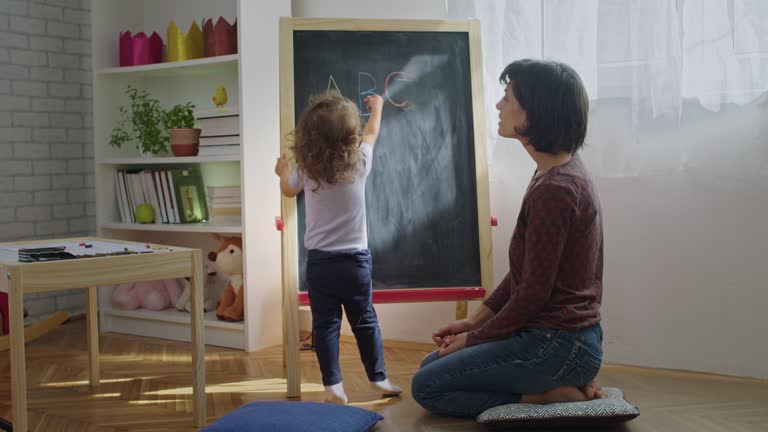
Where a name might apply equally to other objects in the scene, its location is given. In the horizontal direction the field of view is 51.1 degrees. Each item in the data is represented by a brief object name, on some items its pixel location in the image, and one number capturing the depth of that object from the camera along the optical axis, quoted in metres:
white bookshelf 3.79
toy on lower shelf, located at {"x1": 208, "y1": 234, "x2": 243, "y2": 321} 3.92
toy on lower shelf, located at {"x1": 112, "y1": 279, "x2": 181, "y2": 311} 4.23
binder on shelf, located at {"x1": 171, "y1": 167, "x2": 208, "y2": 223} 4.15
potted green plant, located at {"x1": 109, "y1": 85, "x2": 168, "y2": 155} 4.17
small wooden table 2.27
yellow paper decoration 4.09
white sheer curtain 3.01
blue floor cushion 2.17
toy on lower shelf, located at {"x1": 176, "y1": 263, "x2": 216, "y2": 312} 4.17
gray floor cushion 2.18
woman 2.18
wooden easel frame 3.03
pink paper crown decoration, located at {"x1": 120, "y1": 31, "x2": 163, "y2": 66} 4.21
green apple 4.19
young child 2.79
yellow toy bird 4.04
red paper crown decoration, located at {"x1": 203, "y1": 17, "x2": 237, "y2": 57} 3.91
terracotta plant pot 4.06
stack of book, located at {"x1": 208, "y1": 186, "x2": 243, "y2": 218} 4.03
